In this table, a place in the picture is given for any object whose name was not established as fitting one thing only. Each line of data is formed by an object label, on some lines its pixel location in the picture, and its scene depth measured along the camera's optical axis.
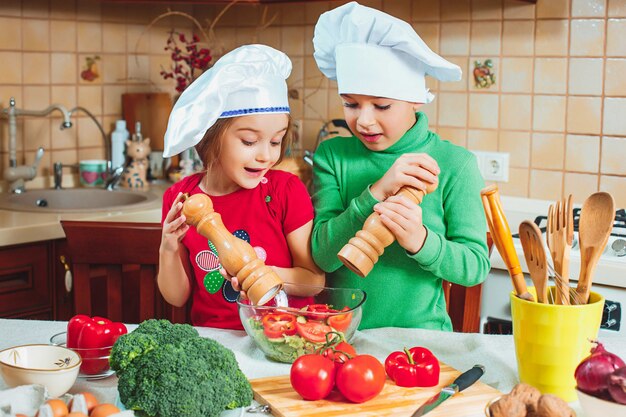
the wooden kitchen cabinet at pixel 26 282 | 2.23
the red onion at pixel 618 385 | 0.95
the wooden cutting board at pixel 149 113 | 2.95
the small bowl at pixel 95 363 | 1.17
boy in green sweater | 1.34
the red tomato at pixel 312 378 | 1.09
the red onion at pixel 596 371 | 0.96
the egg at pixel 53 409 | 0.93
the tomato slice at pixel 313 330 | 1.21
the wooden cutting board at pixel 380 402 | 1.07
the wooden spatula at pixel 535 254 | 1.05
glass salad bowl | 1.21
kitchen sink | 2.63
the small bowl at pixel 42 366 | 1.05
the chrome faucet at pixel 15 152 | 2.62
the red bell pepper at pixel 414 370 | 1.14
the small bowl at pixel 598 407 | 0.96
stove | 1.92
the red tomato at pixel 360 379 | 1.08
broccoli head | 0.99
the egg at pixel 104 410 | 0.97
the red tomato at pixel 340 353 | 1.15
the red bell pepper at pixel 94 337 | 1.18
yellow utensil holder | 1.10
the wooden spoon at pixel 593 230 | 1.09
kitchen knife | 1.05
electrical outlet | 2.48
